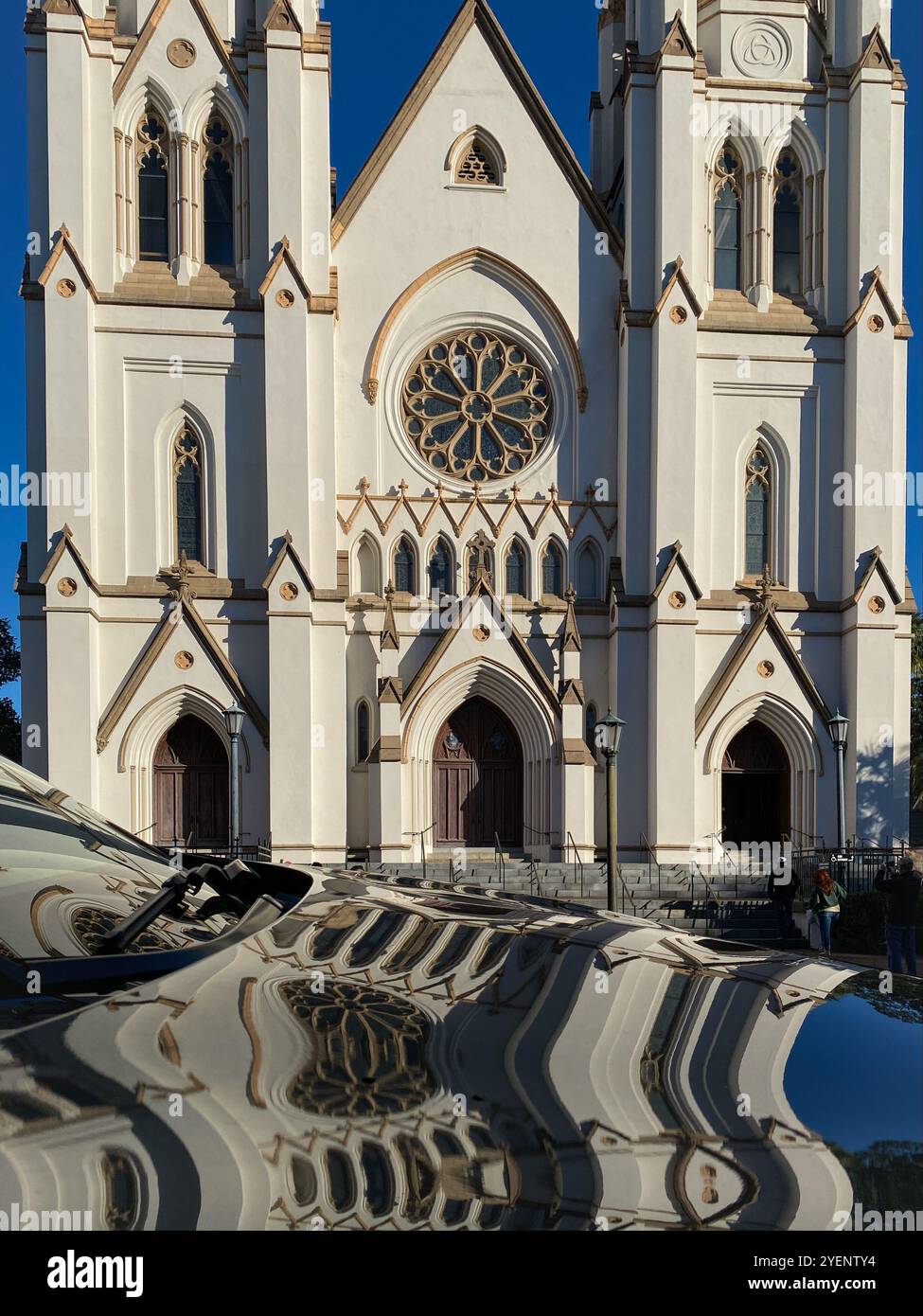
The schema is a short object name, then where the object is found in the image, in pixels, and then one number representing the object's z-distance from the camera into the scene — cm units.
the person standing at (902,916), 1090
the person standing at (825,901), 1320
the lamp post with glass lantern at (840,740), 1770
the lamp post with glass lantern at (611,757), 1352
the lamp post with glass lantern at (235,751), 1736
